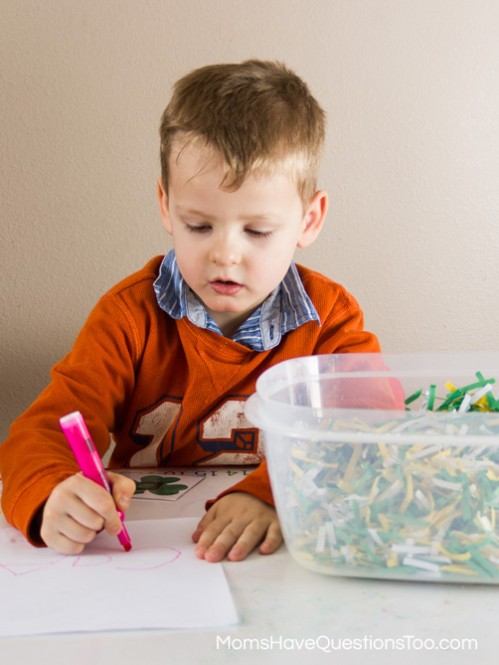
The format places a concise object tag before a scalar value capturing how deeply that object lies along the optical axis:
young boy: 0.69
